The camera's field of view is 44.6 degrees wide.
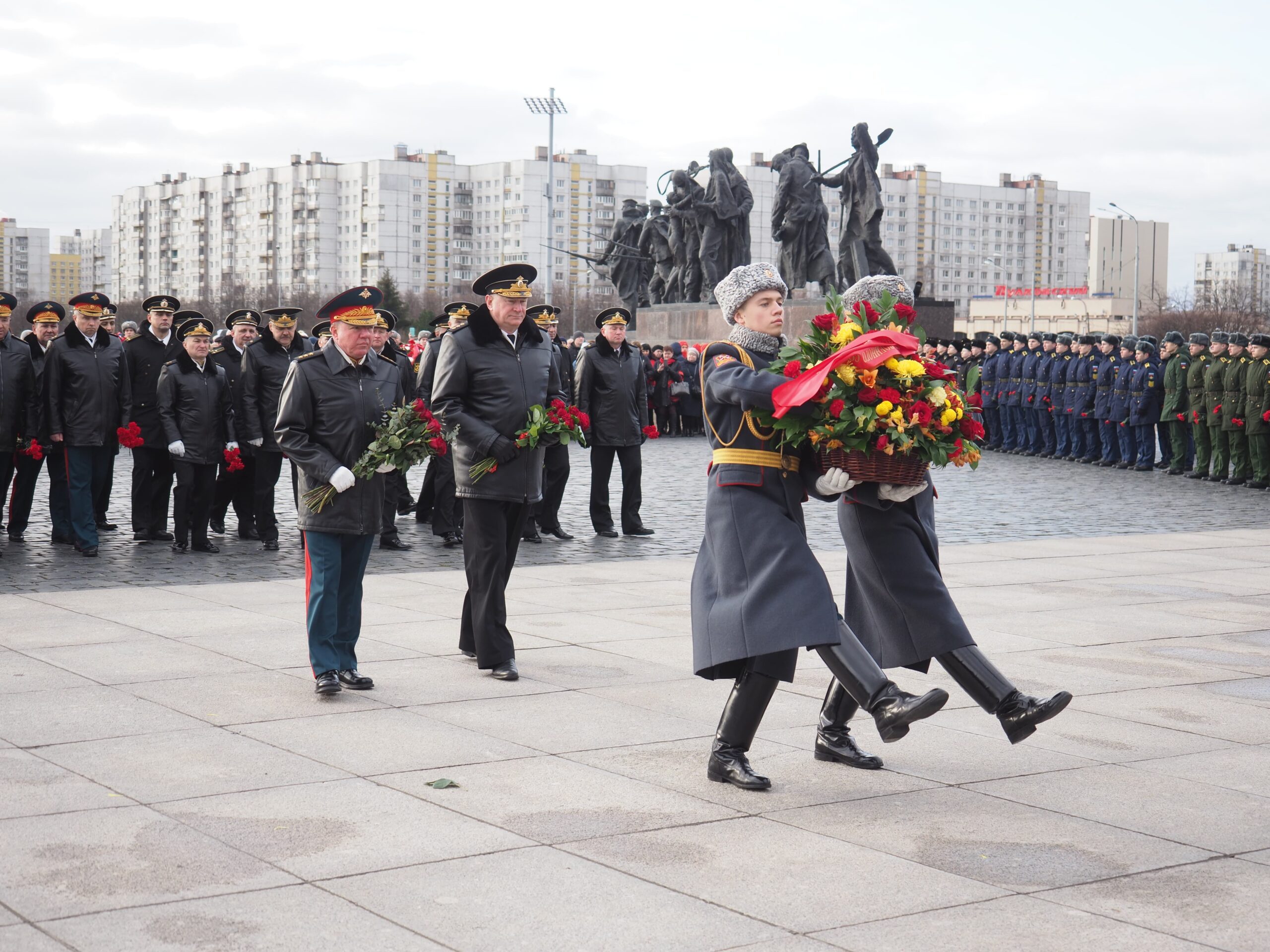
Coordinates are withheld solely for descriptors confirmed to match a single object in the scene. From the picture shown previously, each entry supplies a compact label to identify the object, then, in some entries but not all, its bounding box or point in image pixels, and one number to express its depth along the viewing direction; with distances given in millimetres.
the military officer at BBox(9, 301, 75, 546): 12477
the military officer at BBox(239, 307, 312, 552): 12500
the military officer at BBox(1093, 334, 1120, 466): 24156
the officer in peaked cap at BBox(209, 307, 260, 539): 13070
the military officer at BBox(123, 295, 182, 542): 12875
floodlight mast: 50812
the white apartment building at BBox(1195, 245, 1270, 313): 89438
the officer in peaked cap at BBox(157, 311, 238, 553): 12312
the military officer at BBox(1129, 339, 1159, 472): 23109
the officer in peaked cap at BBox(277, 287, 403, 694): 6930
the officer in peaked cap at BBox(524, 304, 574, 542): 13297
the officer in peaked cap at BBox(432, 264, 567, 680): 7410
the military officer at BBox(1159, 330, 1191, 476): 22125
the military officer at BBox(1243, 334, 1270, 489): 19875
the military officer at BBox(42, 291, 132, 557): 12141
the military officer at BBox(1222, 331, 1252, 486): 20391
